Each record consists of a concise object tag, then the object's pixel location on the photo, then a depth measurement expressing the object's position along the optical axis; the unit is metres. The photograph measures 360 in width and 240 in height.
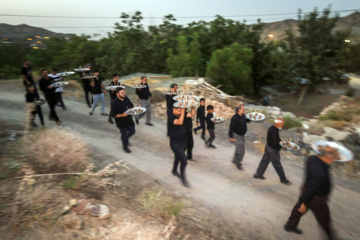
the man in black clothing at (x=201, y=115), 7.13
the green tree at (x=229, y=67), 16.91
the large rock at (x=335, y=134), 7.99
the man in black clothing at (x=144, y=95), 8.07
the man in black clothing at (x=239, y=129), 5.74
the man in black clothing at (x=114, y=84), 8.13
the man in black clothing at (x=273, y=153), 5.21
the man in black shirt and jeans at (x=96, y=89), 8.45
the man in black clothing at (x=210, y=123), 6.94
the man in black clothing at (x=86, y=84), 9.58
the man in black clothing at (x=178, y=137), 4.94
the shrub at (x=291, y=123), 9.45
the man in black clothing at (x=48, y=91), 7.66
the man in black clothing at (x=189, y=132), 6.02
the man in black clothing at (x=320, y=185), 3.58
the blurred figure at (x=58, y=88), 9.32
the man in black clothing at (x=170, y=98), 7.40
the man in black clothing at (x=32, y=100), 6.86
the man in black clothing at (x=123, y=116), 6.15
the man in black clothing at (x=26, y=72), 9.27
